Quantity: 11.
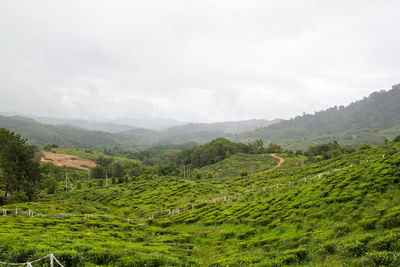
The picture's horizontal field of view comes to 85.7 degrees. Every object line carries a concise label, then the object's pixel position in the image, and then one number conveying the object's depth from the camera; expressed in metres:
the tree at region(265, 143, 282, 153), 125.15
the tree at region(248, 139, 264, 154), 127.28
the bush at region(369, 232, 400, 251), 9.78
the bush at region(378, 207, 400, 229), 12.24
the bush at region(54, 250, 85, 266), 10.44
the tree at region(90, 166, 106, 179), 105.31
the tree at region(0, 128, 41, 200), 43.37
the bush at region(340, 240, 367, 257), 10.48
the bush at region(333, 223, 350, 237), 13.79
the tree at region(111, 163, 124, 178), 107.22
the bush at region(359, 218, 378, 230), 13.22
